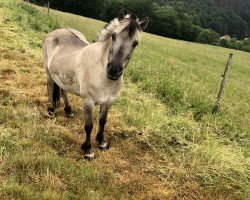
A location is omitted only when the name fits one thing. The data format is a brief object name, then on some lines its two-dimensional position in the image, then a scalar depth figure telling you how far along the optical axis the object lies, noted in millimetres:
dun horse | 5484
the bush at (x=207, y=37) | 85438
